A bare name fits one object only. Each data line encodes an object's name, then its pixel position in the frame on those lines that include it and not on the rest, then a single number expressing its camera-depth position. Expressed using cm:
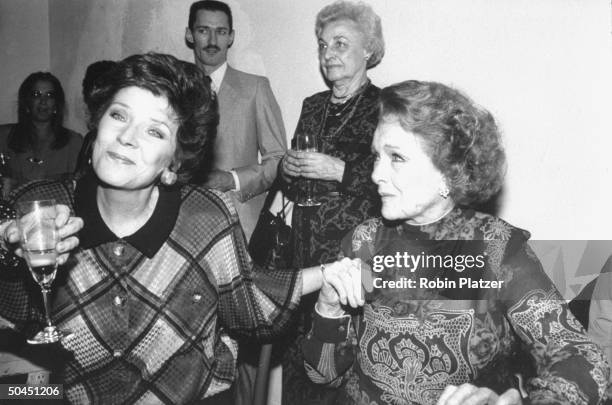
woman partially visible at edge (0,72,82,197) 418
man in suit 336
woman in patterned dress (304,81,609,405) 165
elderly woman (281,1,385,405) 268
